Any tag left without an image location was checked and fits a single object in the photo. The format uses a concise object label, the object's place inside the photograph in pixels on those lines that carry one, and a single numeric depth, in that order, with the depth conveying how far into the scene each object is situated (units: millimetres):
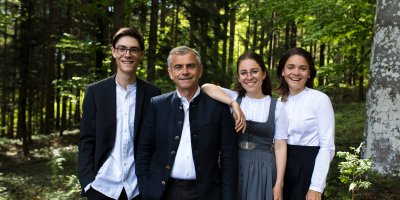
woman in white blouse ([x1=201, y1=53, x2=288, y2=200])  3238
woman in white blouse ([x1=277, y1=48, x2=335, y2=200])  3275
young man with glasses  3316
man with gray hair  3031
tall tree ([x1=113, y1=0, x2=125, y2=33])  10367
